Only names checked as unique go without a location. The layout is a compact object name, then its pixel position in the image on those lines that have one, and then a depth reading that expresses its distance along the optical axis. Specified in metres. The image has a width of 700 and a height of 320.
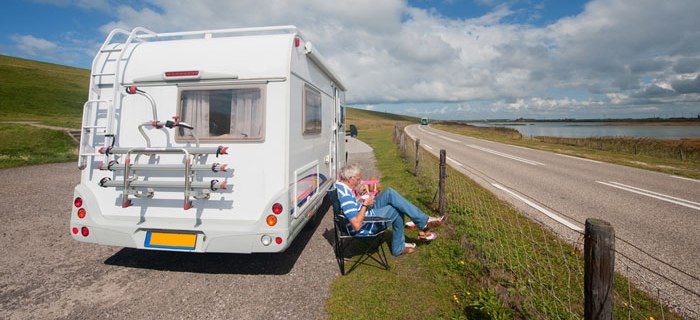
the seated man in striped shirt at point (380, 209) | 4.12
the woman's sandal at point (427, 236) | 5.01
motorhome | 3.77
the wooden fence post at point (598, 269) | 2.02
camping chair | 4.21
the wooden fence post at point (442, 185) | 6.10
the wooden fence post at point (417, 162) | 10.30
